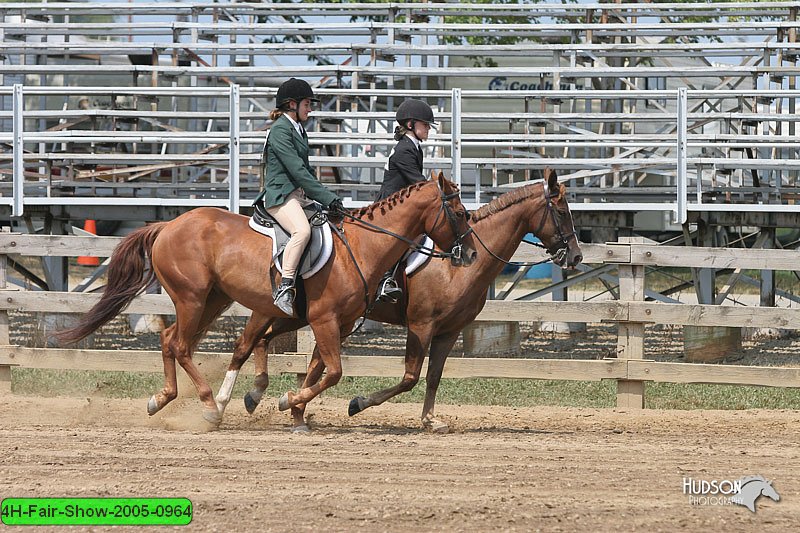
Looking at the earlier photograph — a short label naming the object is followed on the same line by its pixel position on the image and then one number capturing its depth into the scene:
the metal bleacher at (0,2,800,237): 26.84
